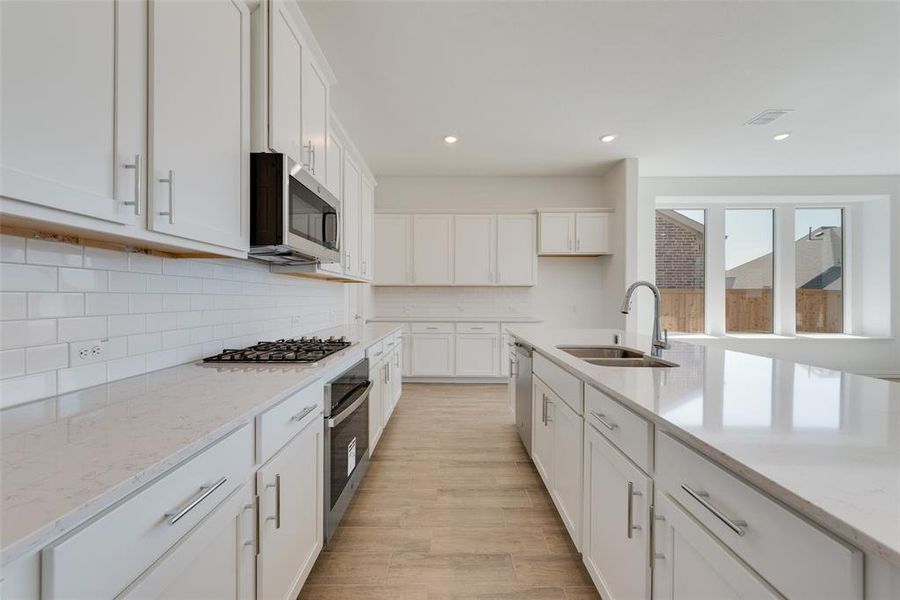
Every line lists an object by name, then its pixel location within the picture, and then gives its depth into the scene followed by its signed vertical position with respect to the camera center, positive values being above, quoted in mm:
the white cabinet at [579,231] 5086 +947
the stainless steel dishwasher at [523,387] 2632 -651
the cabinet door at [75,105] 723 +421
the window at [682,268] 5641 +511
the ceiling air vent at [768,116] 3541 +1801
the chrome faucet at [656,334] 1980 -179
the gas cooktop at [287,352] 1638 -257
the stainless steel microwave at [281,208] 1585 +399
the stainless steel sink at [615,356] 1881 -305
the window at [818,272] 5645 +466
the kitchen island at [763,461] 532 -282
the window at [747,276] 5668 +402
